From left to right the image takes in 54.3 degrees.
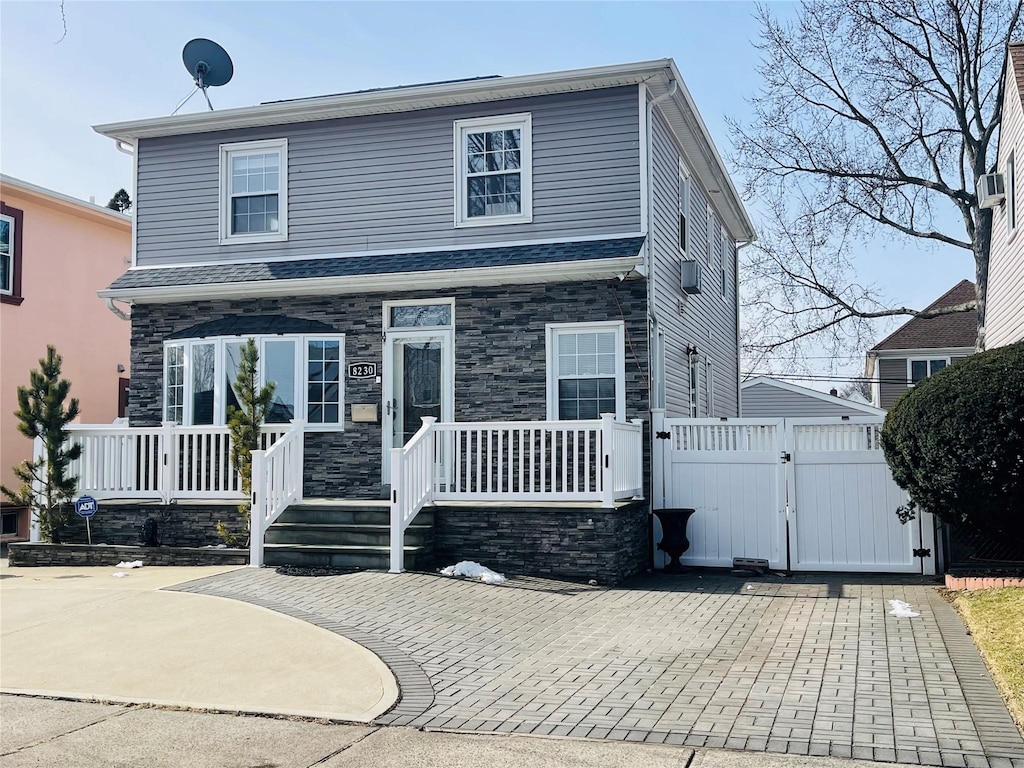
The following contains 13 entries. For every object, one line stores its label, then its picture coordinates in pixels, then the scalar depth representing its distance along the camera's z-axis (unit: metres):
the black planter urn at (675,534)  11.50
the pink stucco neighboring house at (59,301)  18.23
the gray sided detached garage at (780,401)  33.29
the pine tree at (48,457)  12.34
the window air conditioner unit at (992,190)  14.91
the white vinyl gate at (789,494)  11.22
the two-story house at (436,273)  12.24
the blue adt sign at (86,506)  12.27
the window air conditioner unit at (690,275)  14.14
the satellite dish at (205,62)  15.61
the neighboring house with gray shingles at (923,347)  31.56
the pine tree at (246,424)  12.09
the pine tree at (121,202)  31.70
